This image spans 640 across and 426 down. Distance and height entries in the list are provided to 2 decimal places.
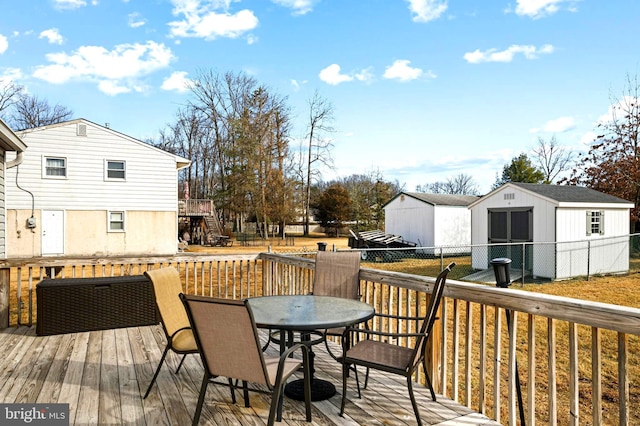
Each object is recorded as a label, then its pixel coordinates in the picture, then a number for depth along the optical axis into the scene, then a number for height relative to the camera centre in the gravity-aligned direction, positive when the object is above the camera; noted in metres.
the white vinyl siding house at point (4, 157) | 5.94 +0.88
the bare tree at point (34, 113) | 26.33 +6.72
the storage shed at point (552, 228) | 12.30 -0.44
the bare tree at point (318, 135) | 30.33 +5.93
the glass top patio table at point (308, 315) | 2.57 -0.69
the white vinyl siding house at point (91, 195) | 14.77 +0.72
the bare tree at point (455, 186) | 47.12 +3.29
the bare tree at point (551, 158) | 29.50 +4.07
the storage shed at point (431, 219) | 19.09 -0.22
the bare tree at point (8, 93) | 24.14 +7.20
